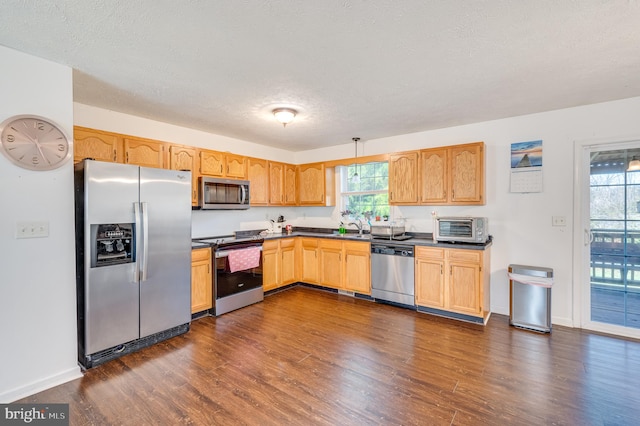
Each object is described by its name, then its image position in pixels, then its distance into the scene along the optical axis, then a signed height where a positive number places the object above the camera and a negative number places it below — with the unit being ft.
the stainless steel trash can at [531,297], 10.24 -3.15
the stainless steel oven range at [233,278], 11.93 -2.84
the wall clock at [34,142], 6.69 +1.70
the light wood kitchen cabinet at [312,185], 16.52 +1.54
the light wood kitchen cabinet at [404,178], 13.35 +1.52
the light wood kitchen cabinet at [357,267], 13.71 -2.67
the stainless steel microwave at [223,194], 12.46 +0.82
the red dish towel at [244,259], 12.27 -2.05
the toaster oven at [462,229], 11.10 -0.76
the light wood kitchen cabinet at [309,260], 15.44 -2.65
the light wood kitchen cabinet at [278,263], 14.28 -2.63
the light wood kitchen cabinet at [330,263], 14.64 -2.64
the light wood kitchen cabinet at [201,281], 11.31 -2.72
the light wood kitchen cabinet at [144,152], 10.55 +2.25
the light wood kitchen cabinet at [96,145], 9.39 +2.27
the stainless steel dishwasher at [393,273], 12.46 -2.75
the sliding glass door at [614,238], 10.02 -1.02
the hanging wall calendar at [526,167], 11.23 +1.69
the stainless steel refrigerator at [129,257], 8.13 -1.37
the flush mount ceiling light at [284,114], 10.41 +3.50
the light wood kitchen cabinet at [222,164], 12.75 +2.19
